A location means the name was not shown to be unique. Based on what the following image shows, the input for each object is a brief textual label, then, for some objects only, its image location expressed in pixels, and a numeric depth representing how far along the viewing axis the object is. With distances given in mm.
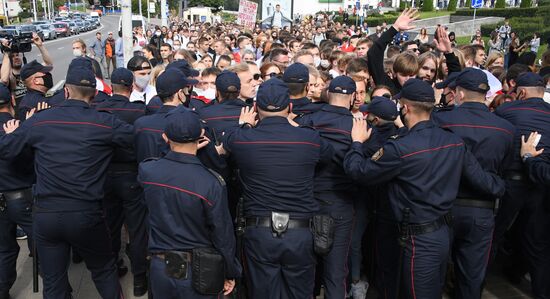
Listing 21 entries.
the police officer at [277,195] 3611
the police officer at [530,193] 4523
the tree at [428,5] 58594
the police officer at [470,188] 4066
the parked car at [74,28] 54594
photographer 6434
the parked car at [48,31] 45531
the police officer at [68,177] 3926
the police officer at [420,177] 3615
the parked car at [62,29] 49594
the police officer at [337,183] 4184
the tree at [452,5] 55062
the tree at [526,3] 40875
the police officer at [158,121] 4324
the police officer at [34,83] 5562
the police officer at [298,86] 4583
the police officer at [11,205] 4418
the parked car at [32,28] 41300
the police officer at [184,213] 3184
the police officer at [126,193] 4820
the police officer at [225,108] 4645
